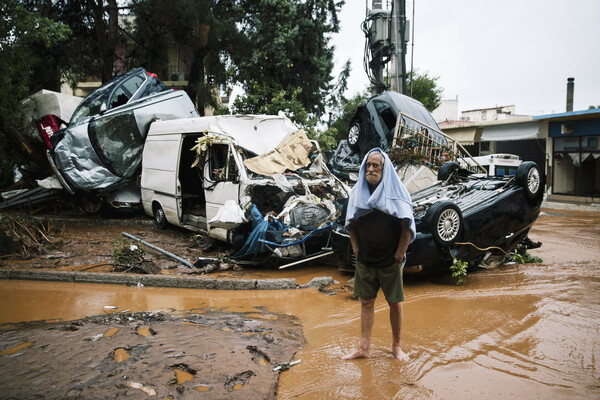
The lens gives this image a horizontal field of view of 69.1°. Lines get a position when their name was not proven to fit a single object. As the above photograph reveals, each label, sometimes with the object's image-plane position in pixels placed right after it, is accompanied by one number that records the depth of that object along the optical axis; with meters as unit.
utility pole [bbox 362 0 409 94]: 12.53
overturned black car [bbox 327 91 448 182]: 10.01
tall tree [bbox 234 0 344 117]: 16.42
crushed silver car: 10.35
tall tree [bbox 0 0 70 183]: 8.80
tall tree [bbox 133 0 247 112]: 14.03
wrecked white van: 7.00
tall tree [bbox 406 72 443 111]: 31.21
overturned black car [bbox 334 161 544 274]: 5.64
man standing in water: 3.54
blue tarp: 6.91
